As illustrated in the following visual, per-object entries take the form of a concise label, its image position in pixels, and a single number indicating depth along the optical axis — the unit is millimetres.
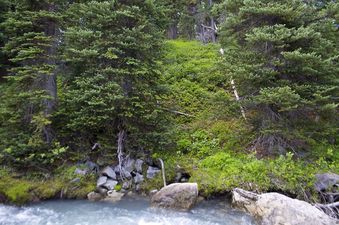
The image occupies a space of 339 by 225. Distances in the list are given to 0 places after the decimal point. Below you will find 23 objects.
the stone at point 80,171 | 8935
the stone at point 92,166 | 9173
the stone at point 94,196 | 8416
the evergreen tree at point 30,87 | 8625
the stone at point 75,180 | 8750
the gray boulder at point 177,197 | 7820
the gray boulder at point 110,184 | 8688
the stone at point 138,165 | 9220
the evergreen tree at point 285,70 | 8703
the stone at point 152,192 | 8531
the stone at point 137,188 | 8804
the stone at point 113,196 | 8391
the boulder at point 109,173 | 8938
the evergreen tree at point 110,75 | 8992
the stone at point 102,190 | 8570
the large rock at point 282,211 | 6430
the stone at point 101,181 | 8712
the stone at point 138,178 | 8953
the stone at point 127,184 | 8796
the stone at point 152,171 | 9078
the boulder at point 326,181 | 8172
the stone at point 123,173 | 9016
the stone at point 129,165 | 9203
